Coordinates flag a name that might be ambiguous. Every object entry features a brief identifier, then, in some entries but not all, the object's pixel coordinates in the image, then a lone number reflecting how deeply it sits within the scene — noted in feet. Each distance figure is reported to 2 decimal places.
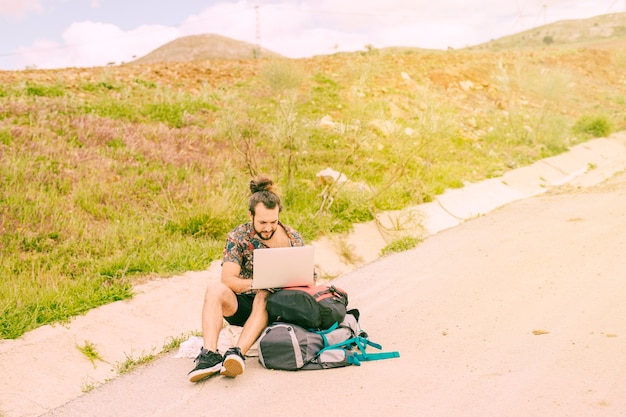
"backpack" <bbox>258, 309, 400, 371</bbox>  15.21
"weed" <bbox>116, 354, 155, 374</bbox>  15.90
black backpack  15.58
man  15.44
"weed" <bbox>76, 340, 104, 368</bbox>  16.02
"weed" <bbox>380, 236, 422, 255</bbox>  28.02
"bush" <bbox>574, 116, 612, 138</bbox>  61.46
